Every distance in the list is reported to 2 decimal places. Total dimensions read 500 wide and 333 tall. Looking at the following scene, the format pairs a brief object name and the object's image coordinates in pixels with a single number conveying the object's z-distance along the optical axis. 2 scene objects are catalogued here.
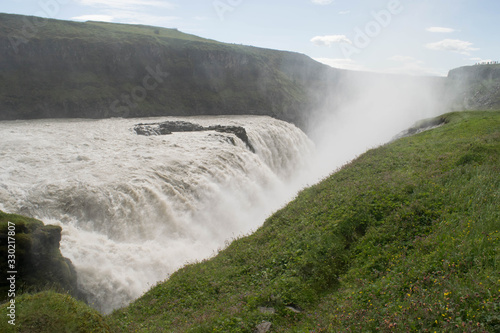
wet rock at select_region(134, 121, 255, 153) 36.34
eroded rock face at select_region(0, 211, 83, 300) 10.98
